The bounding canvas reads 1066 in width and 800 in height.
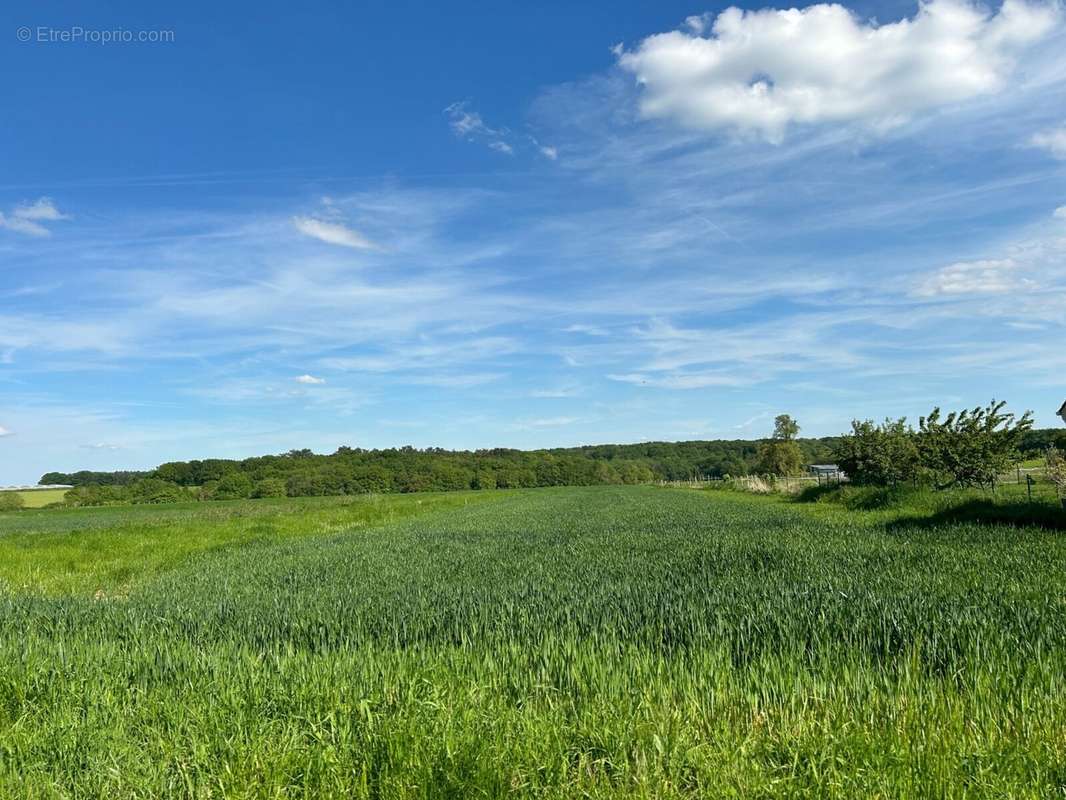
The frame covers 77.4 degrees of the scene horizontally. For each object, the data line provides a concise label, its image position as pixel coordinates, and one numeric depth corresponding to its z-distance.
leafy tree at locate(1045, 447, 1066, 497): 24.89
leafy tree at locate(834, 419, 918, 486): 36.31
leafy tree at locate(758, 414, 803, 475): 94.69
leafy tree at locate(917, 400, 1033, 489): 30.41
